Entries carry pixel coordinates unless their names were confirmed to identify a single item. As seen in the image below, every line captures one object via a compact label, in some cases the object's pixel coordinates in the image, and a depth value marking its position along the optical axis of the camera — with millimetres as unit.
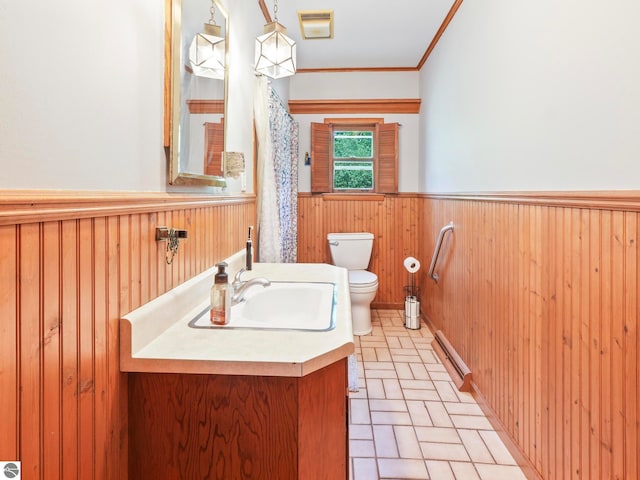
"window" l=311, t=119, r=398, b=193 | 4031
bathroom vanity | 934
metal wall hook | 1136
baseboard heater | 2396
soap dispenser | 1203
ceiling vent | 2896
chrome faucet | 1445
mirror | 1201
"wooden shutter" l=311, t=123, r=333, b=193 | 4035
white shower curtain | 2500
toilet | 3785
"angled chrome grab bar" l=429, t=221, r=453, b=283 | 2883
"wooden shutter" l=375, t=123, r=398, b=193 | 4012
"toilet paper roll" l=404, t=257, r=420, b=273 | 3615
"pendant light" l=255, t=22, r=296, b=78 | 2039
